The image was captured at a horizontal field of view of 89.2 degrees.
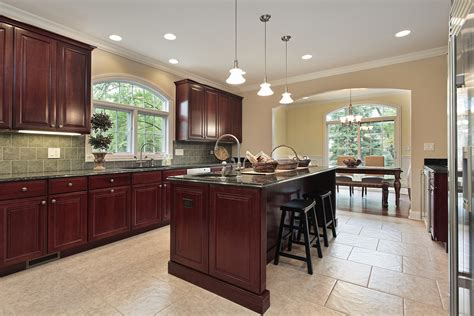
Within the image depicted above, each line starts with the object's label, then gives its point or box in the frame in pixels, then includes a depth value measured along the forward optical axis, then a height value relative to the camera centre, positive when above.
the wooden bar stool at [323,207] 2.92 -0.65
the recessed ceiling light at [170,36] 3.38 +1.76
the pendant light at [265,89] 3.04 +0.92
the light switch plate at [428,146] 4.01 +0.22
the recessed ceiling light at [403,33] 3.34 +1.78
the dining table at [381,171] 4.61 -0.24
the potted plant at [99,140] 3.24 +0.25
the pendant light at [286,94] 3.45 +1.00
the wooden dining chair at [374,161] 5.87 -0.04
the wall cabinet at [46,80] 2.51 +0.89
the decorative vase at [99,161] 3.23 -0.03
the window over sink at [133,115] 3.75 +0.76
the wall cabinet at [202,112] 4.69 +1.00
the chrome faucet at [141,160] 4.06 -0.02
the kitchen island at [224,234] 1.76 -0.61
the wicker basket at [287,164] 3.08 -0.06
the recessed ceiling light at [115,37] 3.40 +1.74
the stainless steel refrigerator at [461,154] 1.18 +0.03
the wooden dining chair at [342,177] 5.38 -0.42
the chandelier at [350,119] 6.18 +1.04
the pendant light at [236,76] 2.57 +0.89
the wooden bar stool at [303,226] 2.26 -0.67
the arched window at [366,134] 6.81 +0.76
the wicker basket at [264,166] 2.61 -0.08
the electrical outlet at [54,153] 3.04 +0.07
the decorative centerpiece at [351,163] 5.07 -0.08
